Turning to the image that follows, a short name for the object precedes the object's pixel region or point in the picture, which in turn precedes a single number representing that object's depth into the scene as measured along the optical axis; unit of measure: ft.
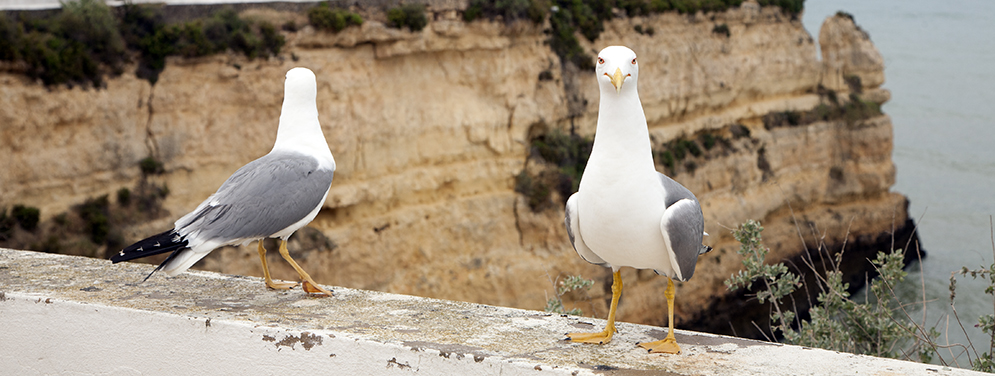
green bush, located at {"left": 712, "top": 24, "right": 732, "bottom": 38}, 65.21
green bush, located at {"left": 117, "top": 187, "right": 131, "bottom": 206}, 38.06
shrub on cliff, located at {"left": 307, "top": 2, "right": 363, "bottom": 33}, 41.83
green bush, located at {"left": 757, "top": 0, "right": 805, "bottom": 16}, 72.49
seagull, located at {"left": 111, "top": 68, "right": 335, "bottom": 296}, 10.09
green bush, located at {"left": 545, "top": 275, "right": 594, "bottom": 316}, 14.34
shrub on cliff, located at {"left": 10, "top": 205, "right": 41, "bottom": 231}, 34.63
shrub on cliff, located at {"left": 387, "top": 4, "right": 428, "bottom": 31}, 44.15
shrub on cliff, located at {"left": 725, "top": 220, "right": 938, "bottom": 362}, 13.25
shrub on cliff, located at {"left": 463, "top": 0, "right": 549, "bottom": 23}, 47.60
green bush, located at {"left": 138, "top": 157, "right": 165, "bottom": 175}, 38.68
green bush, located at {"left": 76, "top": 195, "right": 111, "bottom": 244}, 36.52
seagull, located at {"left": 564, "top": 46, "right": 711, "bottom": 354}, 8.95
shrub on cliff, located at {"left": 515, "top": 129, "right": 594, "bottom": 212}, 51.01
